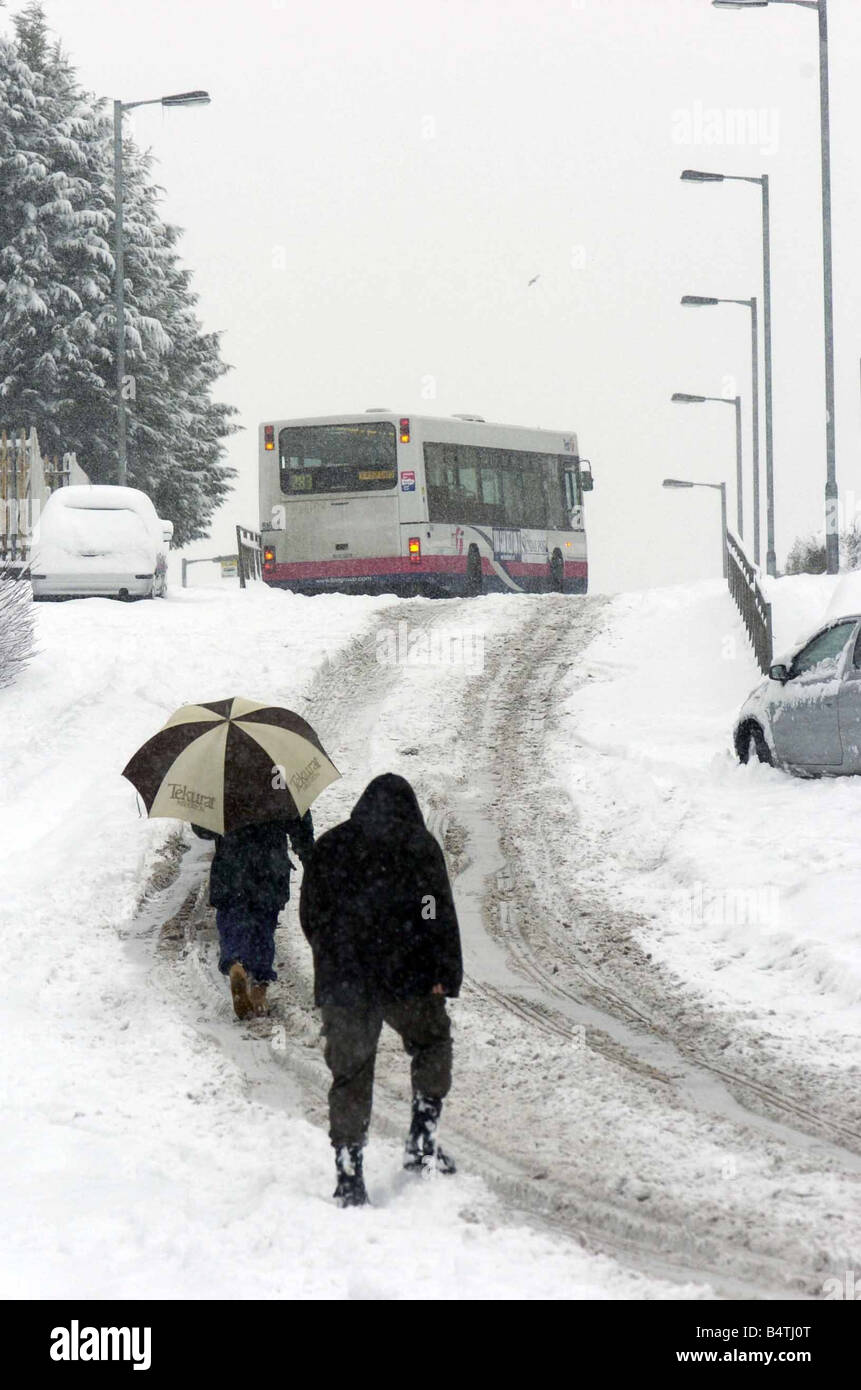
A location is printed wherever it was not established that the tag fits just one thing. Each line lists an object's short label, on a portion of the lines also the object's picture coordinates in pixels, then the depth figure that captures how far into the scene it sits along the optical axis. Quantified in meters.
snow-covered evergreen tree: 43.19
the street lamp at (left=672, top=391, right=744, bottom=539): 46.16
